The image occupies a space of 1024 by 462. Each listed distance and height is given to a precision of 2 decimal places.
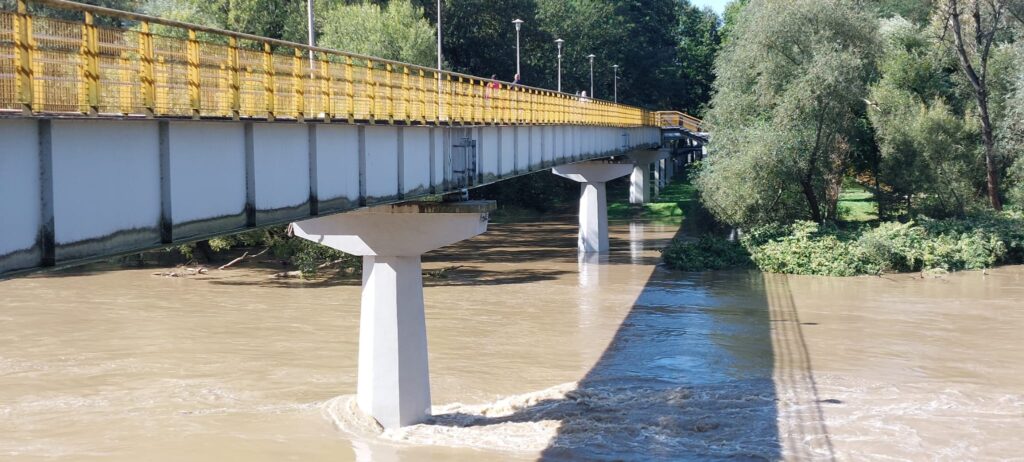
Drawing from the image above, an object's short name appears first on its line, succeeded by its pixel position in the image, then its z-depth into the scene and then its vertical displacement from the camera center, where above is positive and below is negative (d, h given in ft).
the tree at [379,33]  160.35 +27.07
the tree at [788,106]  142.82 +13.28
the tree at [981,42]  149.79 +23.01
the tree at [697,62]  366.63 +49.07
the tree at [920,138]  150.61 +8.86
